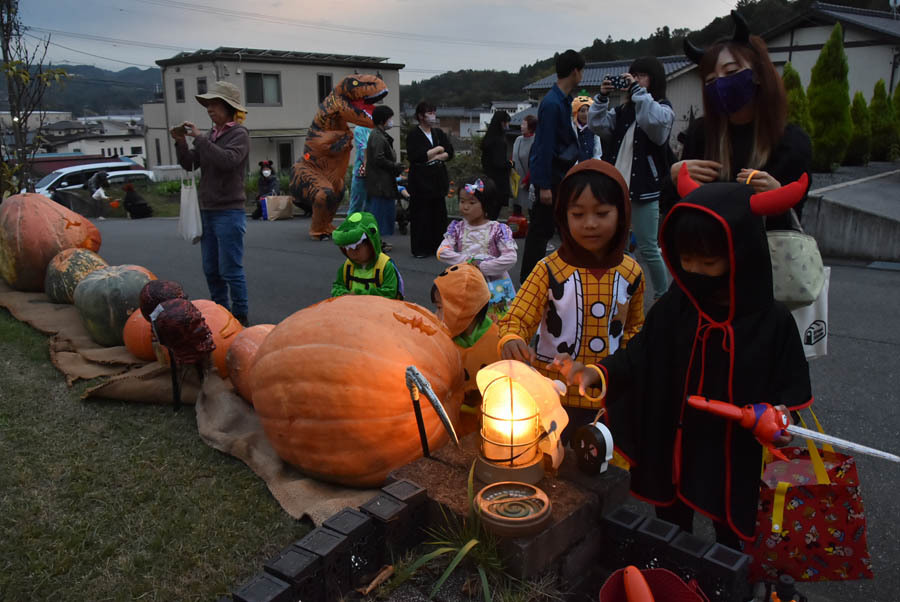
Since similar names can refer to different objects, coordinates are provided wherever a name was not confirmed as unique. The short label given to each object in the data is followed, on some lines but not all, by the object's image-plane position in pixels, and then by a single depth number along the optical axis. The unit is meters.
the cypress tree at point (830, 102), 13.26
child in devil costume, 2.18
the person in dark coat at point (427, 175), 8.88
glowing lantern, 2.26
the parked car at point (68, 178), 25.80
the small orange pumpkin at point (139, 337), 5.08
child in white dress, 4.67
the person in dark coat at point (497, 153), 10.23
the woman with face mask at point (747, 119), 2.81
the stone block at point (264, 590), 1.86
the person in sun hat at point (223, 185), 5.74
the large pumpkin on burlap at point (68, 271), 6.53
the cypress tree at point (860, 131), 16.12
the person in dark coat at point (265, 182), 17.67
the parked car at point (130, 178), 29.00
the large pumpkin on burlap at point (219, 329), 4.73
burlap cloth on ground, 3.27
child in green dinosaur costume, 4.36
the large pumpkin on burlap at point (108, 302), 5.46
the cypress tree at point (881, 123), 16.95
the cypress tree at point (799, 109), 12.45
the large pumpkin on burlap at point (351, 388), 3.09
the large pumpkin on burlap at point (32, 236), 6.88
